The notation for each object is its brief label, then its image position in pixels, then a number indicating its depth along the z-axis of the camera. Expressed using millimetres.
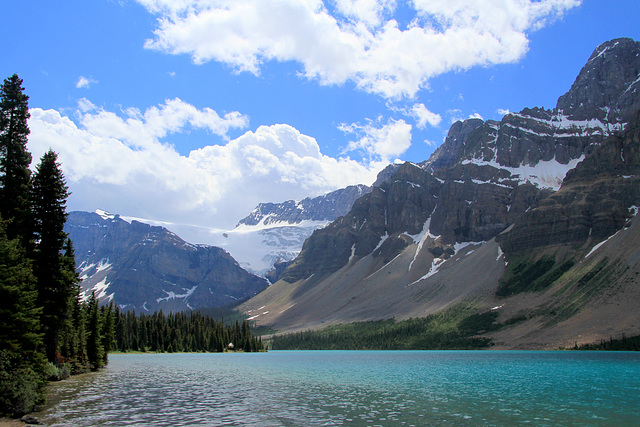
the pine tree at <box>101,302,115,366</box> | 123481
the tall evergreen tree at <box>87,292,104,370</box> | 93938
